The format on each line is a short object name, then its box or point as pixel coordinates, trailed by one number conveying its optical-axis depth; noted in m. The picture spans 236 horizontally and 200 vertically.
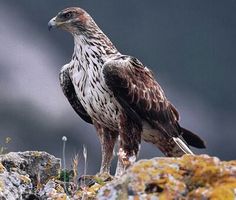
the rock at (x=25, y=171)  11.40
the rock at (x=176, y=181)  7.82
